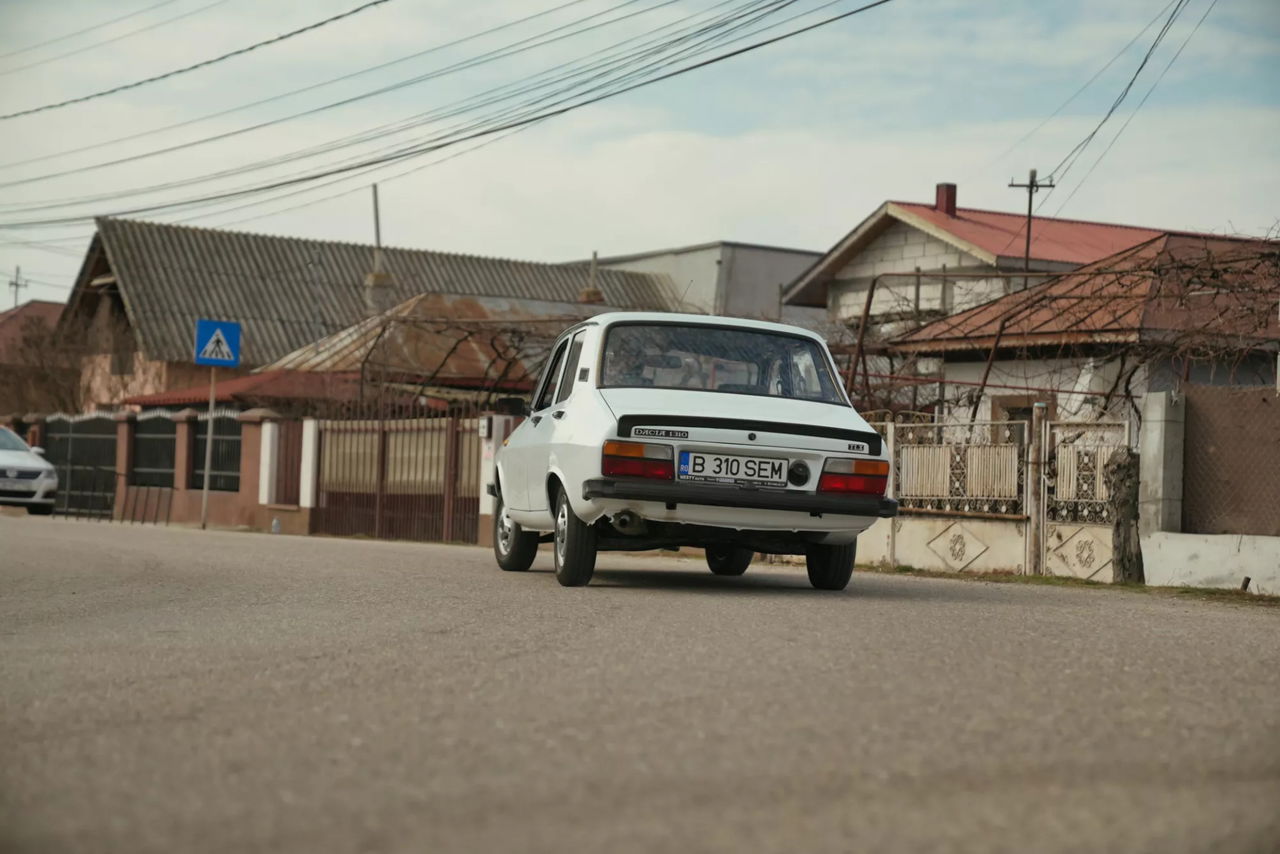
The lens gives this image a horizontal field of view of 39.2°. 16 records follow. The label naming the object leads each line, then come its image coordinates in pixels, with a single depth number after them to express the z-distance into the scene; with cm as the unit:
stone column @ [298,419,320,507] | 2909
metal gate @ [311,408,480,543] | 2520
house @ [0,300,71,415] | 5066
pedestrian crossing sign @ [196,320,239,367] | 2800
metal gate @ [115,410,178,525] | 3450
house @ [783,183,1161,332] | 3603
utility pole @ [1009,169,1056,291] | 3628
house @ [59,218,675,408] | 4753
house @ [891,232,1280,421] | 1812
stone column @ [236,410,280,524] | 3066
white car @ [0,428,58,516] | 3102
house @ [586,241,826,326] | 5934
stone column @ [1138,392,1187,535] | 1559
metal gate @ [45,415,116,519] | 3712
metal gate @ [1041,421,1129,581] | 1628
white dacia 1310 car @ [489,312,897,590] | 1116
